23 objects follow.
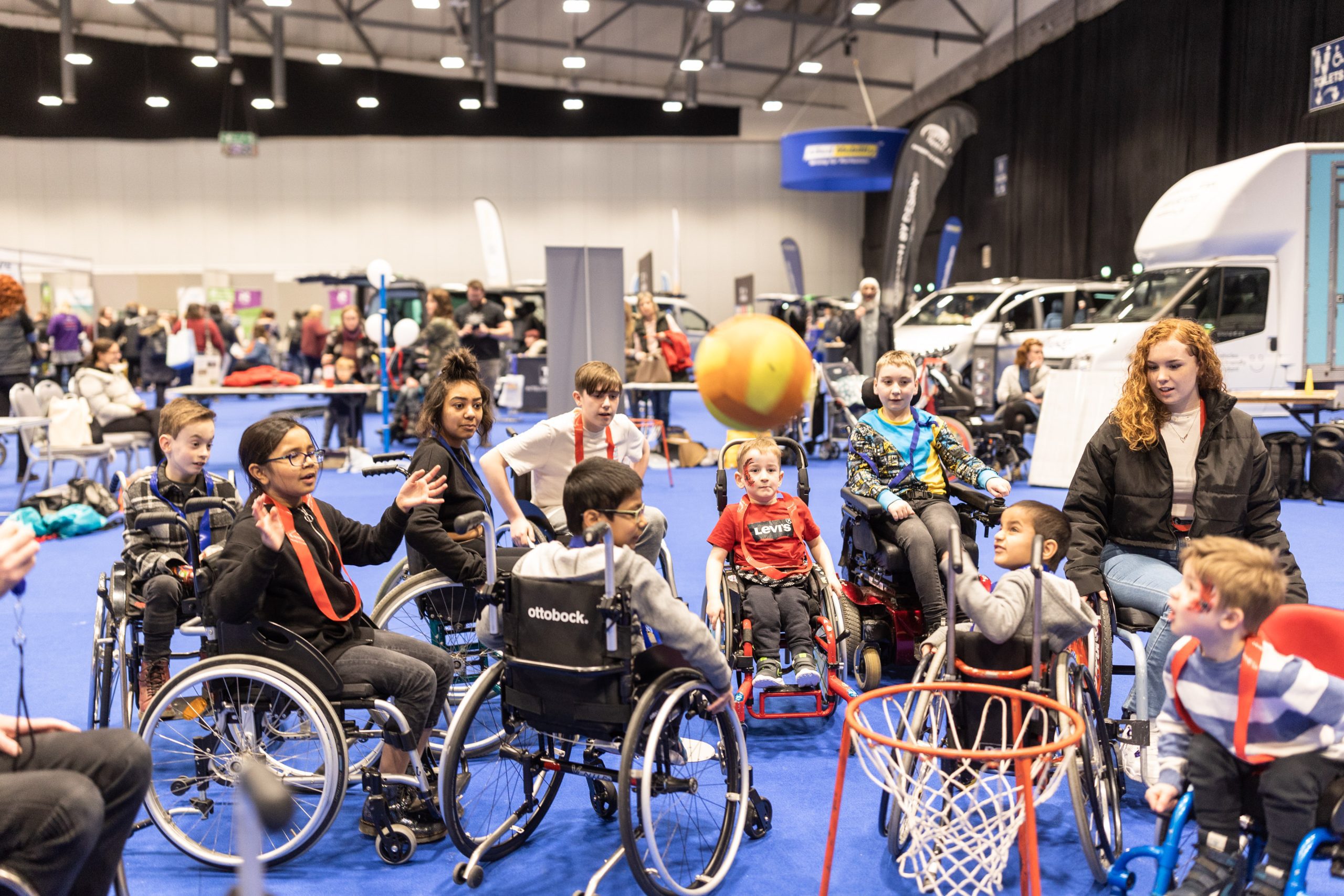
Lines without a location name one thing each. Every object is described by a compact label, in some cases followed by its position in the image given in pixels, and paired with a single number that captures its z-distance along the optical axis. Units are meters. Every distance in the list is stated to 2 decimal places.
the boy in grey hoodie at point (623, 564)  2.55
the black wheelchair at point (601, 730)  2.47
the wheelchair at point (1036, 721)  2.59
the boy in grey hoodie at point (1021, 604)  2.71
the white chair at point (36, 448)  7.90
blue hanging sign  18.84
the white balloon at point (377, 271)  12.27
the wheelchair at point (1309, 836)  2.15
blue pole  11.14
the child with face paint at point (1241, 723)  2.18
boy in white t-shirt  4.05
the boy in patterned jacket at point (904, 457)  4.11
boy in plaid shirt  3.31
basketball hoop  2.22
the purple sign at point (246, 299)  23.22
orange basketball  3.37
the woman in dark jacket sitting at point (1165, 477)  3.19
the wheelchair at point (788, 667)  3.69
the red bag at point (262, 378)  9.55
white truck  9.52
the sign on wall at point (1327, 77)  11.76
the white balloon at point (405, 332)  12.85
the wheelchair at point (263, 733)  2.67
